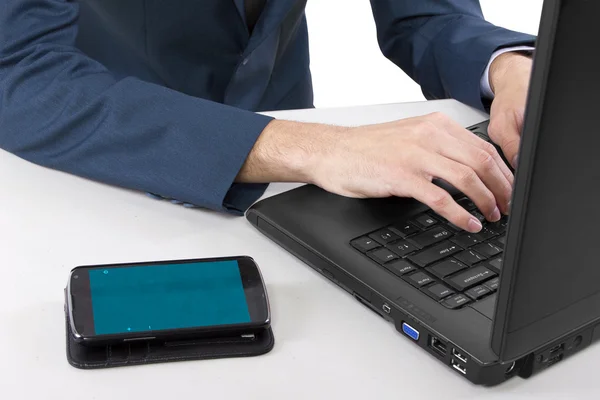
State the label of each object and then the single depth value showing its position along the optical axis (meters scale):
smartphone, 0.99
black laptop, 0.84
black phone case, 0.99
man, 1.13
